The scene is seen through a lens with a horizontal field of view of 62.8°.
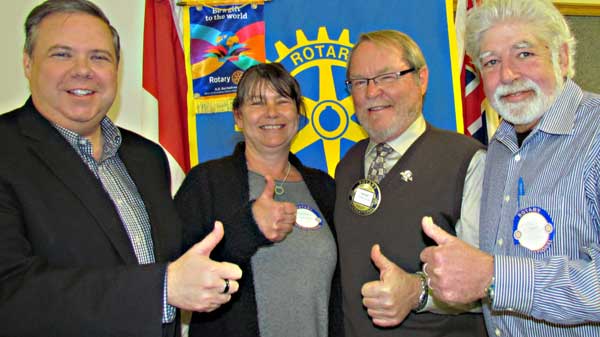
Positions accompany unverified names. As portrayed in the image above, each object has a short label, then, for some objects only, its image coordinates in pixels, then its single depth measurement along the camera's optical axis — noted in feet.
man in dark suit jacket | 4.17
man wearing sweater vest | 6.50
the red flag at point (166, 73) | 10.52
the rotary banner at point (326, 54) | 10.65
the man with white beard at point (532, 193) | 4.59
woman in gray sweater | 6.09
